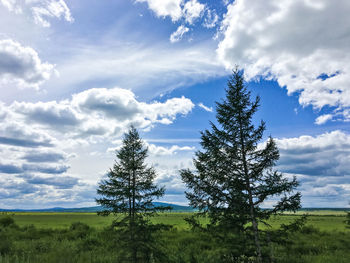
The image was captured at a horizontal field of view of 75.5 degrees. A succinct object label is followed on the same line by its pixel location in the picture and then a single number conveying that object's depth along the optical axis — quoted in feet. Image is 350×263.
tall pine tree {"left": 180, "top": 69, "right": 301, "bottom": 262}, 31.27
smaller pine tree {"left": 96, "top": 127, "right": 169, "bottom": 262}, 36.14
